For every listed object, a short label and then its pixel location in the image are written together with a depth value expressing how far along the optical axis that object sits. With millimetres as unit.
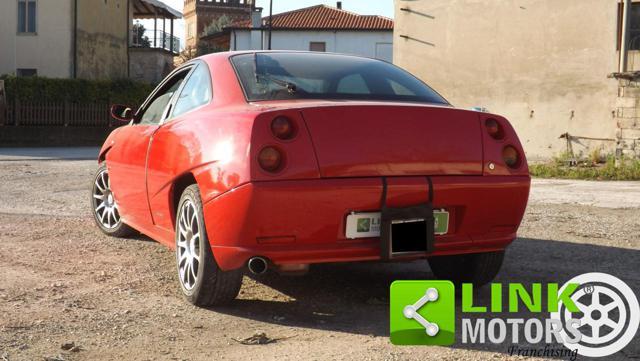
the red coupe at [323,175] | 3779
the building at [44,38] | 33562
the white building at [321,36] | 51375
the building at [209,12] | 77125
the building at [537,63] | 22844
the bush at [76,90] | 28942
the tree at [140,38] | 45312
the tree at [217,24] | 72631
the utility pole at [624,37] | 20923
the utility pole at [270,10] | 44456
